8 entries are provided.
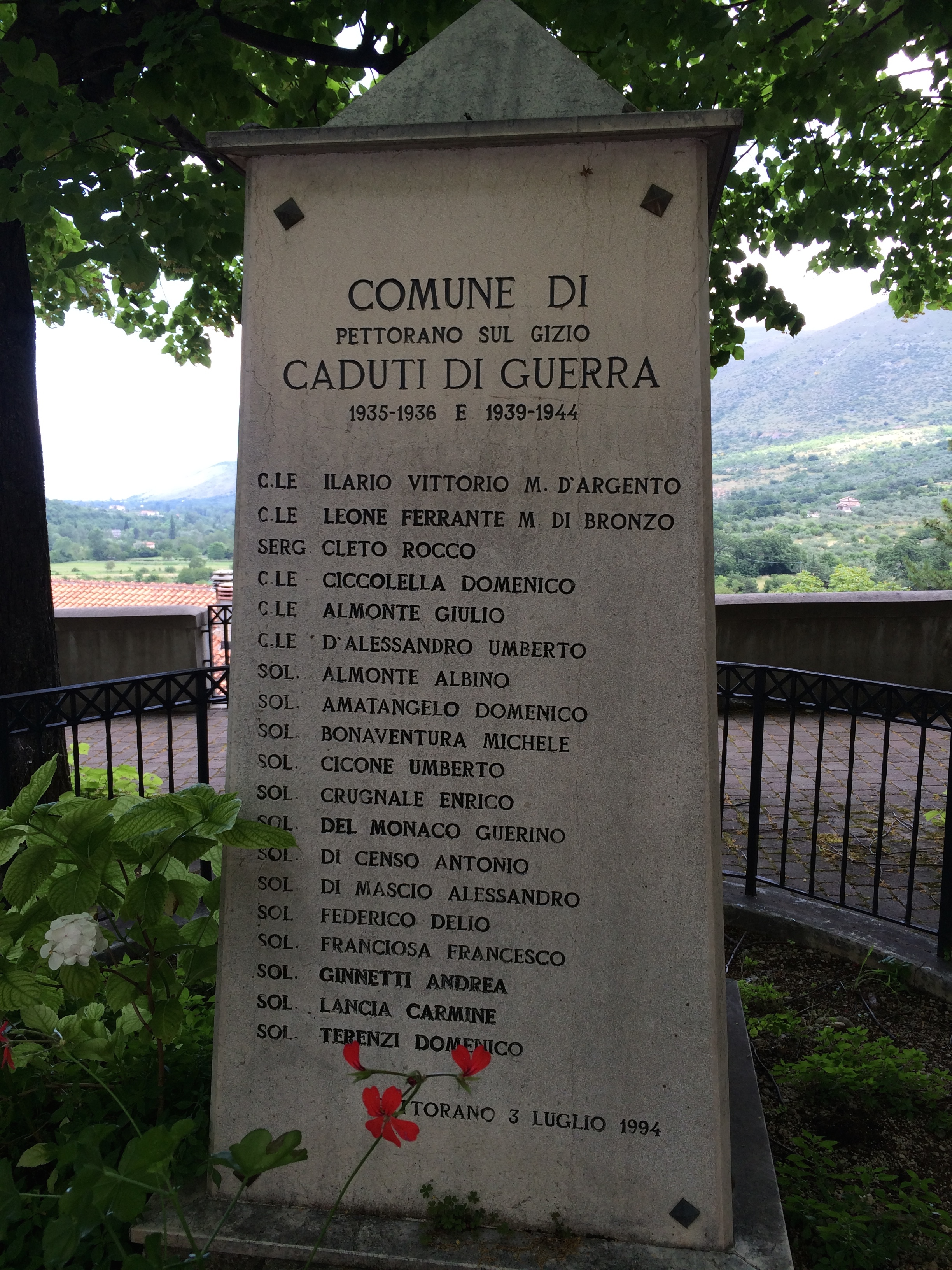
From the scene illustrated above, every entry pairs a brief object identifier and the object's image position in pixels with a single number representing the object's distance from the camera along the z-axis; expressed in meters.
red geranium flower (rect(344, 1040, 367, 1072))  1.80
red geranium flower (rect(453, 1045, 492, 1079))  1.82
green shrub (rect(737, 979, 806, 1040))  3.77
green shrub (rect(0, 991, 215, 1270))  2.18
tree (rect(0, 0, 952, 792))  4.36
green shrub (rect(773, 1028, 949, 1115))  3.23
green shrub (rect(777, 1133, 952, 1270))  2.41
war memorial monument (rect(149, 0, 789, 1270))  2.19
